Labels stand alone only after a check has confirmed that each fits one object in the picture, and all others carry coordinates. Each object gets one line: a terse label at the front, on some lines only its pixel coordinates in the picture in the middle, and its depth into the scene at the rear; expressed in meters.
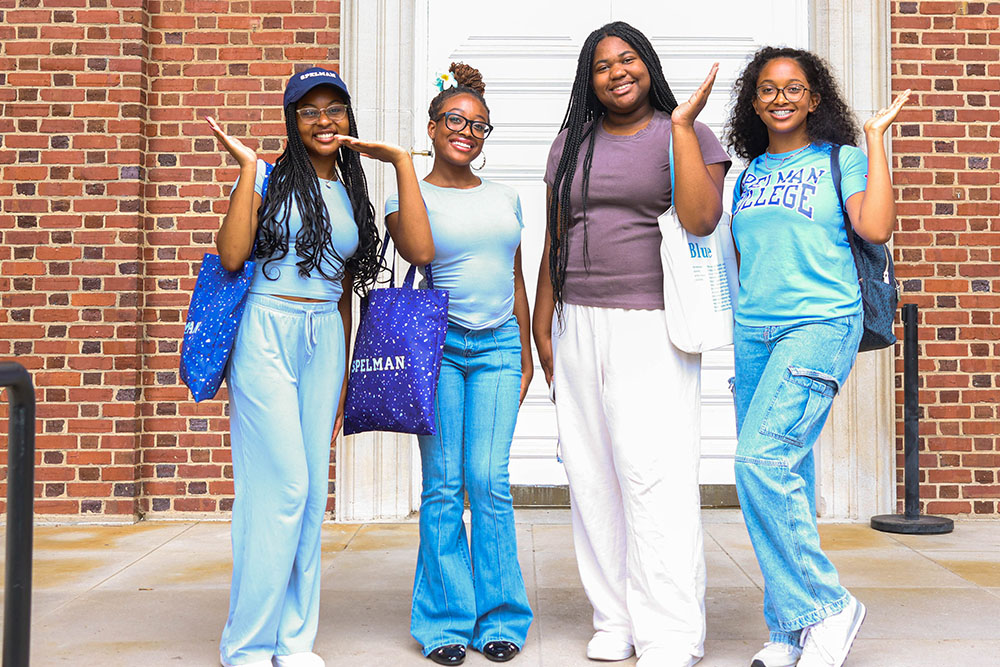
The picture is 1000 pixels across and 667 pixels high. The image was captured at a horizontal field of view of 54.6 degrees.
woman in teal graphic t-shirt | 2.85
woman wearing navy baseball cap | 2.93
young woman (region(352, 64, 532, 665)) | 3.17
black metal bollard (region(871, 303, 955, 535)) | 5.01
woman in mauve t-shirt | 3.04
